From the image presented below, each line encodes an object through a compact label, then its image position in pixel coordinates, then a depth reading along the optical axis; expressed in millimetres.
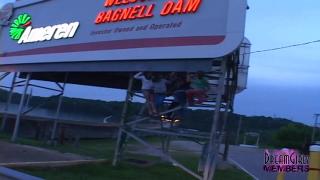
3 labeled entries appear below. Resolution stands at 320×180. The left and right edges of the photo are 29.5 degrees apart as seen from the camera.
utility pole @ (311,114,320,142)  34256
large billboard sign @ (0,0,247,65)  13719
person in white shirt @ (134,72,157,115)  15406
